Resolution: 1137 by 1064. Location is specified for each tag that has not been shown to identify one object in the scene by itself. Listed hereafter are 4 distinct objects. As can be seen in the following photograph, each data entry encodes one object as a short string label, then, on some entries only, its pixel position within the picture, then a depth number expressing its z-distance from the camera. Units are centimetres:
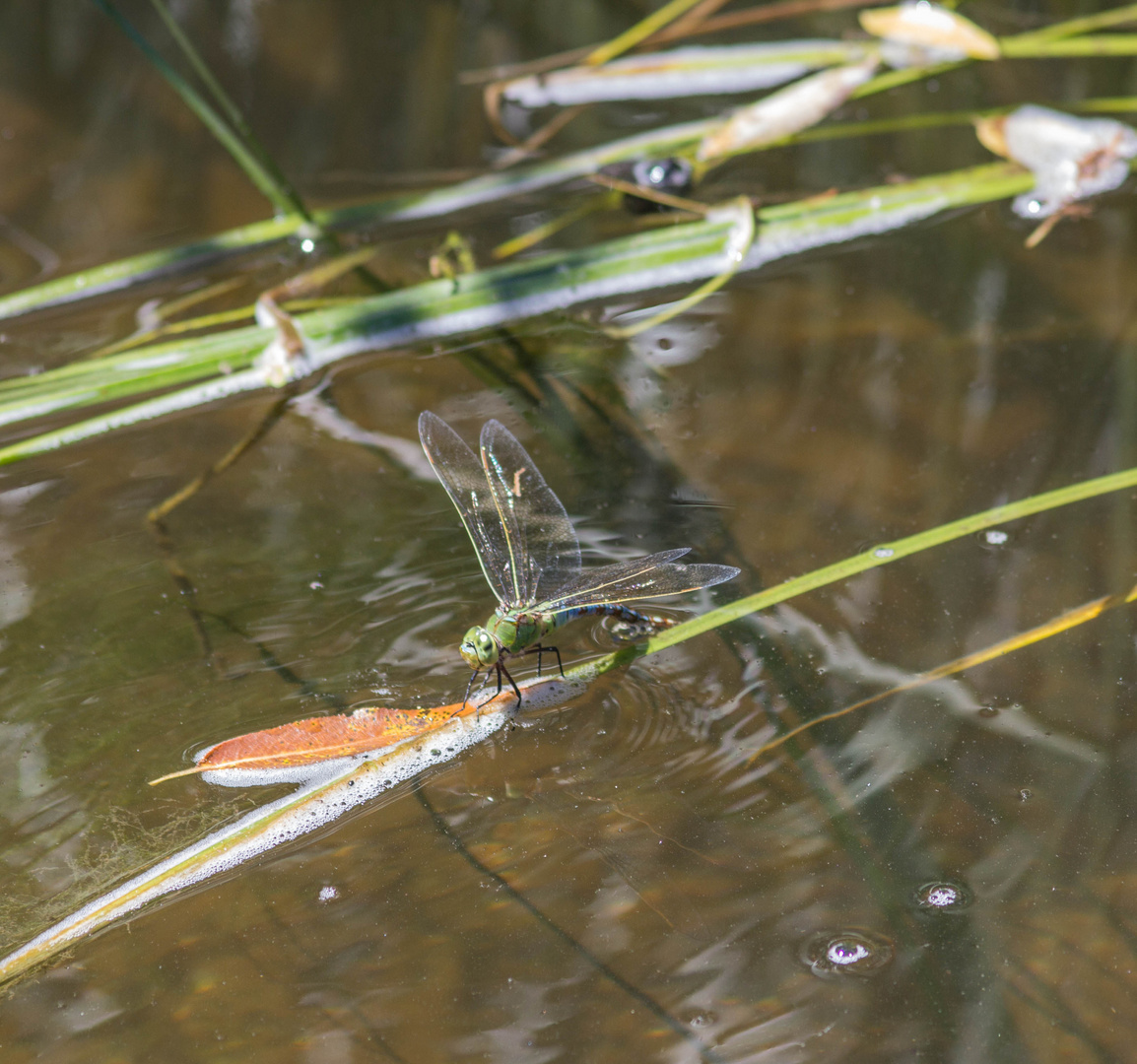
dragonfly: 429
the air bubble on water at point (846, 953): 333
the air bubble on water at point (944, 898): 347
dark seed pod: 689
